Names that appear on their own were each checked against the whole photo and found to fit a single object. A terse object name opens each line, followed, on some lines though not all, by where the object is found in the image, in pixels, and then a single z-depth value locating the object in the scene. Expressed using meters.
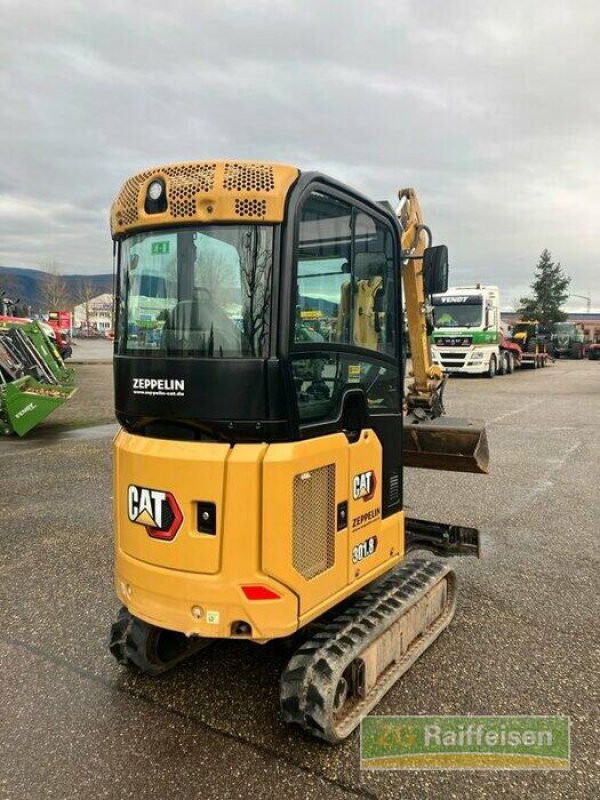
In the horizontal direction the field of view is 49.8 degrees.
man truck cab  23.47
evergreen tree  62.47
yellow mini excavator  2.97
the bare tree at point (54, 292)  66.44
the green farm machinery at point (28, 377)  11.76
